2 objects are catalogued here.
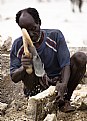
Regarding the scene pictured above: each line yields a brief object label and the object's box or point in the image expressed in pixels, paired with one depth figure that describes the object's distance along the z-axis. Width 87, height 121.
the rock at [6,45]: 5.81
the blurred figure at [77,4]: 11.02
